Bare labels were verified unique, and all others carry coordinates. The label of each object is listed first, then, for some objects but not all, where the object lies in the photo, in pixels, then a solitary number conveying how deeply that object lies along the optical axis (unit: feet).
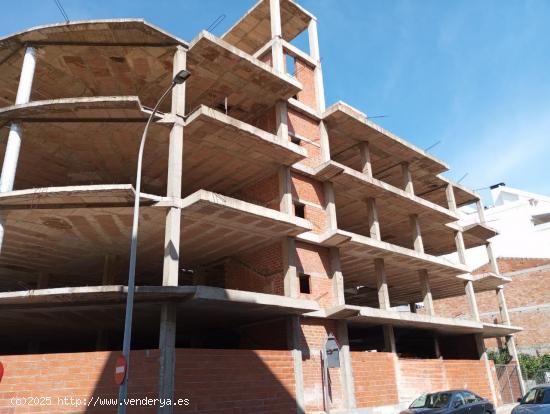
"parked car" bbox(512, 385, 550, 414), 40.78
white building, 147.43
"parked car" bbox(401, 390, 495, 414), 48.99
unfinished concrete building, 46.32
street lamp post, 34.55
